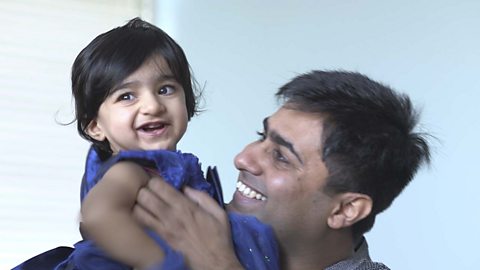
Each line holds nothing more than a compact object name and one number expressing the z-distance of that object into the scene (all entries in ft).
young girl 3.66
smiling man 4.03
